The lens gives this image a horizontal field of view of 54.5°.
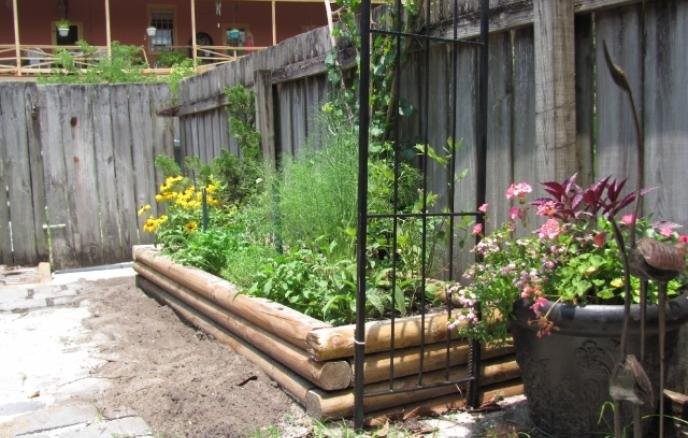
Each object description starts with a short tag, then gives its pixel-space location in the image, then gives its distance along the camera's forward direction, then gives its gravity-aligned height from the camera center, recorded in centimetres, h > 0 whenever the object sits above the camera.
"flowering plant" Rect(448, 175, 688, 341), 229 -34
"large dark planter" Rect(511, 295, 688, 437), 220 -68
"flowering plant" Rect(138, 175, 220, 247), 577 -28
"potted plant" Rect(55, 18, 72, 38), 1873 +447
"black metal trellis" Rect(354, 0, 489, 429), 262 -11
